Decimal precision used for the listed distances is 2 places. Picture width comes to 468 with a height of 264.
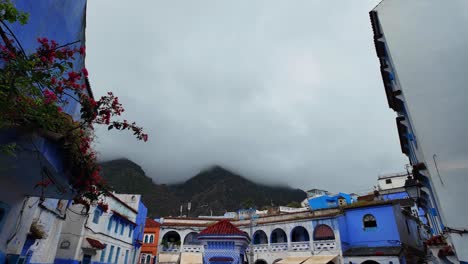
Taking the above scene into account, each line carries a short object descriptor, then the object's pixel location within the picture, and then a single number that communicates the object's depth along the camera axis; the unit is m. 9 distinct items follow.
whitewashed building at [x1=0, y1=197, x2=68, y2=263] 7.02
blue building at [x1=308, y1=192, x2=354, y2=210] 43.59
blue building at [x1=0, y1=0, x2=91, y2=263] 4.68
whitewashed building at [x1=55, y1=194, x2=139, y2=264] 17.97
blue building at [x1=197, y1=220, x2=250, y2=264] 13.16
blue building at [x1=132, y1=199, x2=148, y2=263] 30.61
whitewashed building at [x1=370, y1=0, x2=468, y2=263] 7.63
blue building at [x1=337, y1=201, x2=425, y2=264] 22.75
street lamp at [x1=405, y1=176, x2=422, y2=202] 11.03
